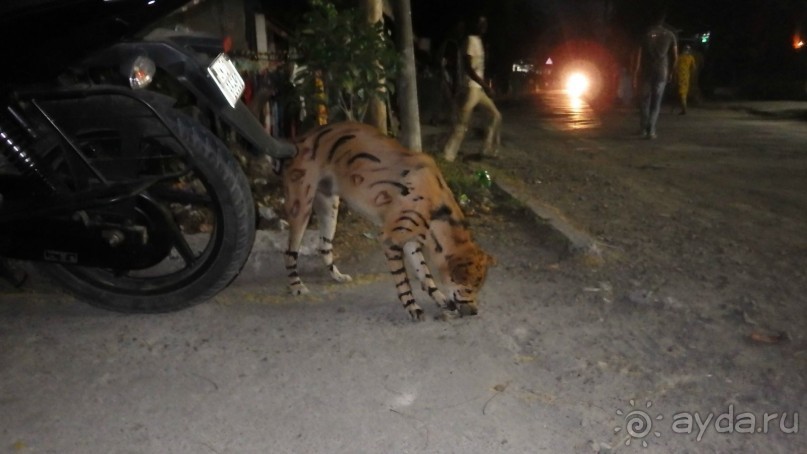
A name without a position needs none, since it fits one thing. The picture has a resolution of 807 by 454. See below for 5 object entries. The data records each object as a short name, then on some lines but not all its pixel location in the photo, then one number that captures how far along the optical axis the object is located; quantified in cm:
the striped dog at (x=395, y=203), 433
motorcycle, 342
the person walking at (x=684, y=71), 1777
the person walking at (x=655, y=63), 1229
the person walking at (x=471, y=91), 917
